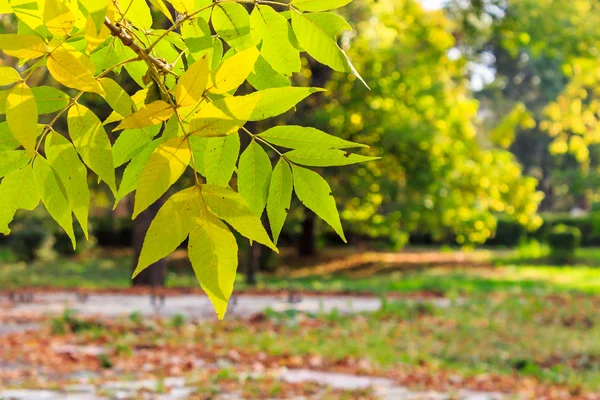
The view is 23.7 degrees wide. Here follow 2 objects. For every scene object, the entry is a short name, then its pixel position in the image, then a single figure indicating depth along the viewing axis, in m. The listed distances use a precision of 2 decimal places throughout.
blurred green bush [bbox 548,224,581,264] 23.97
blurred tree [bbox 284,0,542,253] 16.28
